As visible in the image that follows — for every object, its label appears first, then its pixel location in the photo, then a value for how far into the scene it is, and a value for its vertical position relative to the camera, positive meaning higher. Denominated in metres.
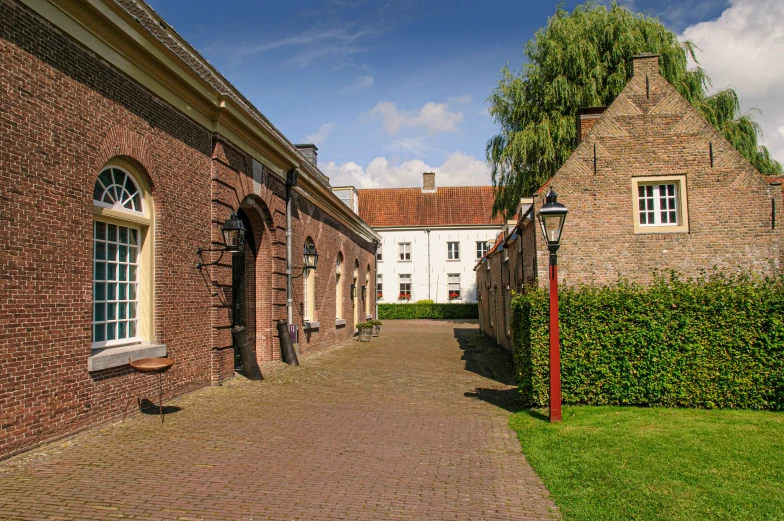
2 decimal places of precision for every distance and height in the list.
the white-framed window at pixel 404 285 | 44.97 +0.11
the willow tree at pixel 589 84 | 22.92 +7.96
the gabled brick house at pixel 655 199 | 12.95 +1.92
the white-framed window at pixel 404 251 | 45.44 +2.76
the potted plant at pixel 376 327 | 25.57 -1.78
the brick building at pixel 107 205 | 6.26 +1.16
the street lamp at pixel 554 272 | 8.21 +0.19
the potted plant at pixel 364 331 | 23.97 -1.81
